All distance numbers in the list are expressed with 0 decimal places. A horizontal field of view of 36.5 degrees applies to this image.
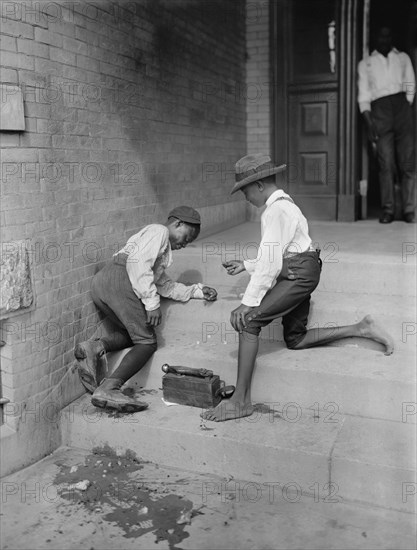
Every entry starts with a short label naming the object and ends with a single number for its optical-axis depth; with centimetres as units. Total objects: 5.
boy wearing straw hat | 421
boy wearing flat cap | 472
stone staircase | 378
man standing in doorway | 780
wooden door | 819
